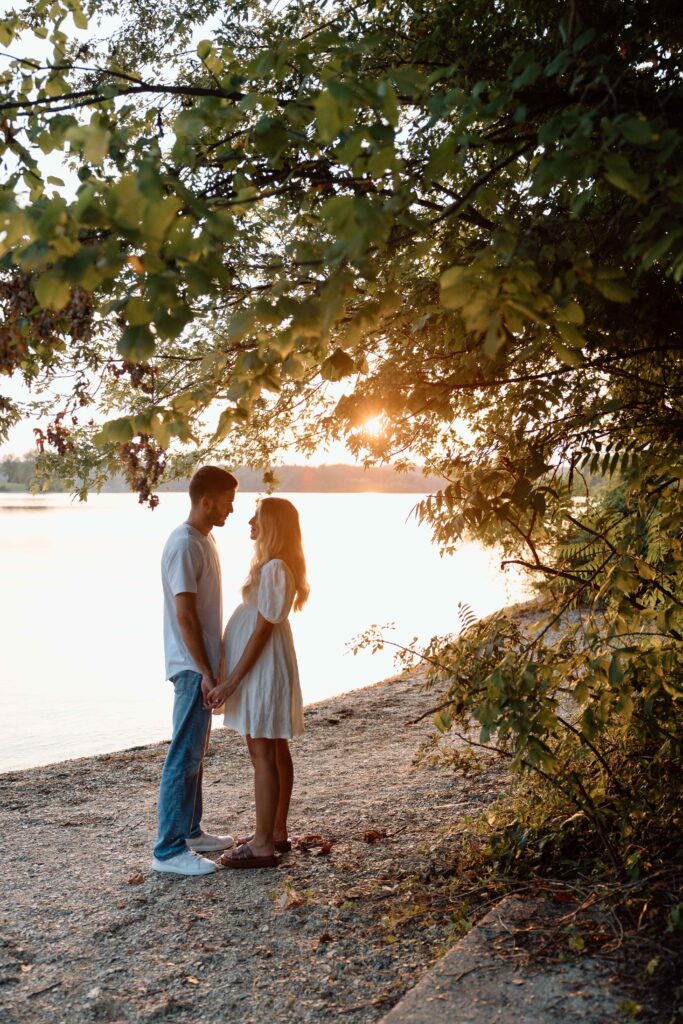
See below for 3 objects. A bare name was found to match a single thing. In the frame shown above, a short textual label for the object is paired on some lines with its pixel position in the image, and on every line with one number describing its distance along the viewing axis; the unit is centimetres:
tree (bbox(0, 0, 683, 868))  244
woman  533
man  530
